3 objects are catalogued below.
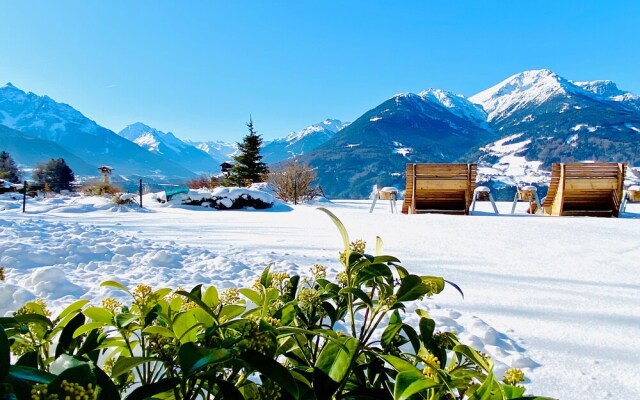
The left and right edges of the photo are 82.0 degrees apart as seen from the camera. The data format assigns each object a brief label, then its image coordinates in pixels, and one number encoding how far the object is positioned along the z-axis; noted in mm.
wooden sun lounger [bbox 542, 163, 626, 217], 6352
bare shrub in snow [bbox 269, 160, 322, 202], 12711
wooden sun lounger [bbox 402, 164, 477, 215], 6578
